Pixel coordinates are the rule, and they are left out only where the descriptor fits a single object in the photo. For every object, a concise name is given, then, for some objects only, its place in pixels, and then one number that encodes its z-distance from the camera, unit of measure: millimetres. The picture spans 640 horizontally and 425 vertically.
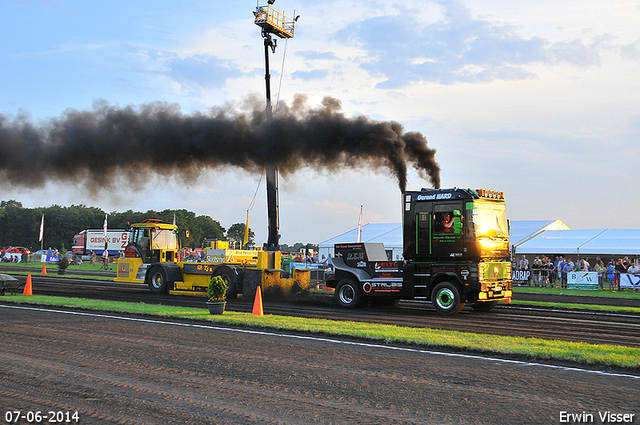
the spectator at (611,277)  28831
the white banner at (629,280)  27344
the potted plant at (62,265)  37078
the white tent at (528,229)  37406
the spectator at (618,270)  28406
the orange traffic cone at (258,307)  14625
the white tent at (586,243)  32156
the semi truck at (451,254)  15492
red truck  67500
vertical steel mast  26750
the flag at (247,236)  28316
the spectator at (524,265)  32425
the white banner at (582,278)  29086
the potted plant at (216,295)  14305
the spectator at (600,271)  28875
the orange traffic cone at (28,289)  19830
